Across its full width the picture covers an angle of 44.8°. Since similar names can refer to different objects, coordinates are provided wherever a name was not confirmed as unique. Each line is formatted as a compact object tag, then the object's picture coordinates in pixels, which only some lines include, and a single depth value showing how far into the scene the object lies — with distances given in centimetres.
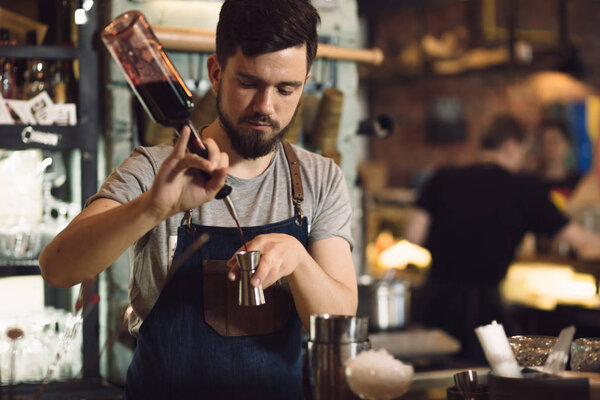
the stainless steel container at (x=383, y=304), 315
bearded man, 156
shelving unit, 264
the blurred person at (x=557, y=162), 565
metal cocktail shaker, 126
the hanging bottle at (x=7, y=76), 264
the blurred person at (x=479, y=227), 415
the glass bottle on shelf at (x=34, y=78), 267
